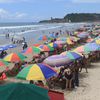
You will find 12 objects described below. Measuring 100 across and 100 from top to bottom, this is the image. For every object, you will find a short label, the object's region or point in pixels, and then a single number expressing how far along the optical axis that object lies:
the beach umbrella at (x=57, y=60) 13.46
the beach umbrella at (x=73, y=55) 14.73
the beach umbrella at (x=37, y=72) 10.15
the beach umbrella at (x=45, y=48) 20.89
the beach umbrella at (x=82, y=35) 38.47
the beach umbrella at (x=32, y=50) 18.30
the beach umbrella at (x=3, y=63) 13.76
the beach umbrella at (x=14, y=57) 15.56
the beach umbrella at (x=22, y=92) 4.88
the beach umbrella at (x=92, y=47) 18.89
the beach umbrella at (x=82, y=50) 18.09
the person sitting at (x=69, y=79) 12.28
